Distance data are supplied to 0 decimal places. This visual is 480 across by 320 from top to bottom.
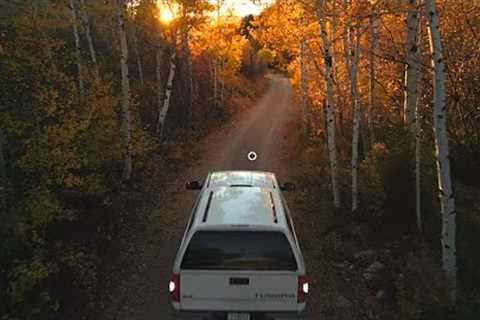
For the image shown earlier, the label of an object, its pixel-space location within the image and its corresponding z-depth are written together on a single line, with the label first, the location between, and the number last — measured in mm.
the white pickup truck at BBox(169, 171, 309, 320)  5660
